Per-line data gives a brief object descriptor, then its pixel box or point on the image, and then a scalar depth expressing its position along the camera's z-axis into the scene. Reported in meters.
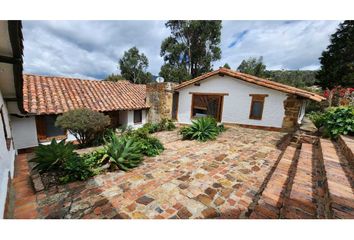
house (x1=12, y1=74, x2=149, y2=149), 7.52
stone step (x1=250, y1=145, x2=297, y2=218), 2.06
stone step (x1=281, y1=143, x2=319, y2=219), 1.95
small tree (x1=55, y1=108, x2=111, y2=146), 5.41
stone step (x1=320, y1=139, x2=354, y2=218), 1.74
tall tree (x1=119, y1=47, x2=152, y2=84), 28.44
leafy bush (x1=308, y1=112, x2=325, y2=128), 5.79
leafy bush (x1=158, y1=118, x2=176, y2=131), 9.60
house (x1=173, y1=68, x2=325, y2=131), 7.34
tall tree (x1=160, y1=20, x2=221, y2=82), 18.55
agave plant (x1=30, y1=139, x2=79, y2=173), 3.44
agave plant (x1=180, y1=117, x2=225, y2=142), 6.44
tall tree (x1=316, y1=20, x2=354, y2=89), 16.99
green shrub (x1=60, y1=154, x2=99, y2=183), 3.24
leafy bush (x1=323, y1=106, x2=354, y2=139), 4.17
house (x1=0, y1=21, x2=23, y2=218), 2.13
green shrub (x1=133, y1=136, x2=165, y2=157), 4.77
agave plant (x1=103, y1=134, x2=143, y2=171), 3.76
